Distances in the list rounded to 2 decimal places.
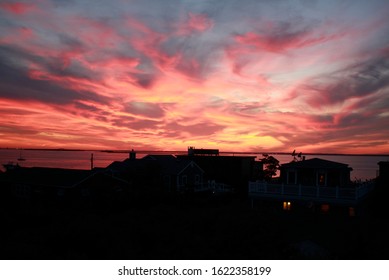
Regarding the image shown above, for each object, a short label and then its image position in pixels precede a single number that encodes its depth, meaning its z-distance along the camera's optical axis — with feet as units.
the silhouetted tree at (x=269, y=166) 161.27
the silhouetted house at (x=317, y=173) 88.84
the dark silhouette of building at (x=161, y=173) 127.03
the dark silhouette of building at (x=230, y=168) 146.51
